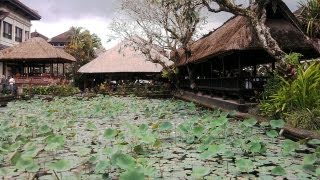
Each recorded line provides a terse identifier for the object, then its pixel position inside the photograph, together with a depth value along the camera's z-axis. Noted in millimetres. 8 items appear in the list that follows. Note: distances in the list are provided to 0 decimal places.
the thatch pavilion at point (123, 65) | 20190
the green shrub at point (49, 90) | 16634
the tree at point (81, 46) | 28848
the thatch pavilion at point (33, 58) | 19047
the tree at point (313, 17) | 7314
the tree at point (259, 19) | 7559
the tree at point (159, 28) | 14488
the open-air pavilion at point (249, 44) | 8477
